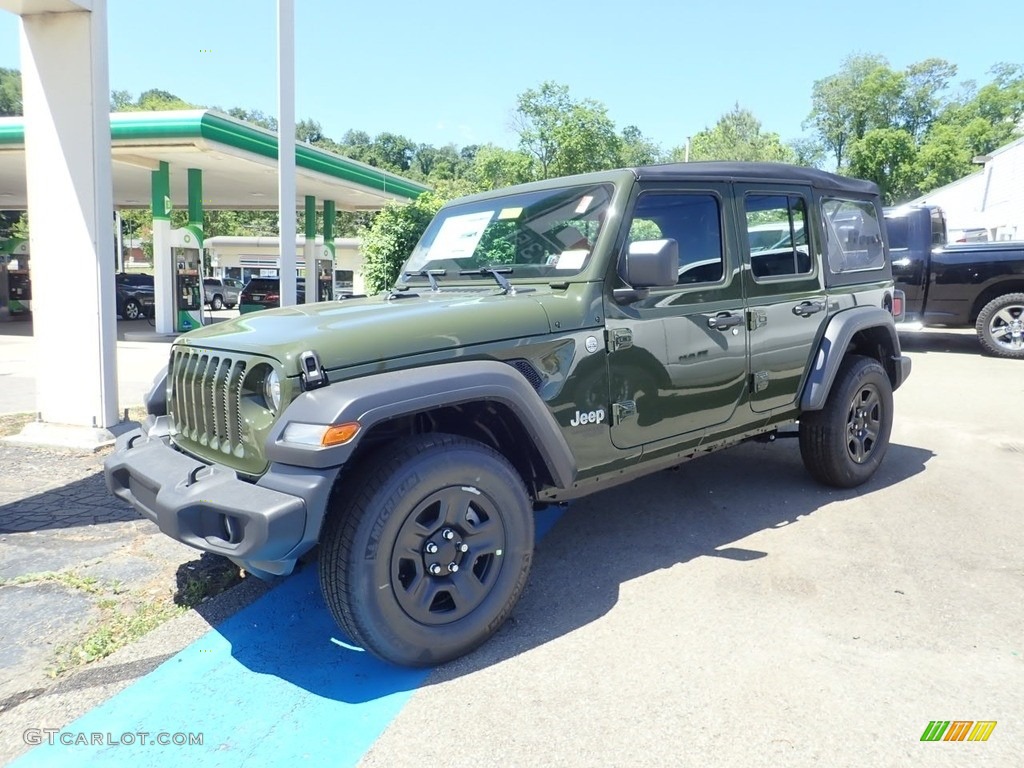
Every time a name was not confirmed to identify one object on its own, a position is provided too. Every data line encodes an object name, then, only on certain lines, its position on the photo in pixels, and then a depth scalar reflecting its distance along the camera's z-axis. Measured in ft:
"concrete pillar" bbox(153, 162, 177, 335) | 53.83
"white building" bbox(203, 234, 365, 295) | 131.08
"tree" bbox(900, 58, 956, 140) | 207.10
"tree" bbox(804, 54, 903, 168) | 200.64
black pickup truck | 35.32
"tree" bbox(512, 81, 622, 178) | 95.91
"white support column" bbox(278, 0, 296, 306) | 23.75
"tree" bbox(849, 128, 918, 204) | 176.45
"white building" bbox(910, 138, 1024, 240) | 71.26
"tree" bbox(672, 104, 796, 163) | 149.27
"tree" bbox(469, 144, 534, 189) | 98.32
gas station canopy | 44.32
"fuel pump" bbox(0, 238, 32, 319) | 78.59
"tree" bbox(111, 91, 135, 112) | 219.43
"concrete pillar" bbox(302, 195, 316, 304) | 65.77
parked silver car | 100.95
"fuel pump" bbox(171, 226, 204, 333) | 55.26
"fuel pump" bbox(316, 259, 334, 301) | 71.61
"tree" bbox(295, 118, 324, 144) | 297.00
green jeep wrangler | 8.29
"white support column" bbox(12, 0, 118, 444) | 19.34
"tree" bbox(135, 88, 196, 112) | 162.50
